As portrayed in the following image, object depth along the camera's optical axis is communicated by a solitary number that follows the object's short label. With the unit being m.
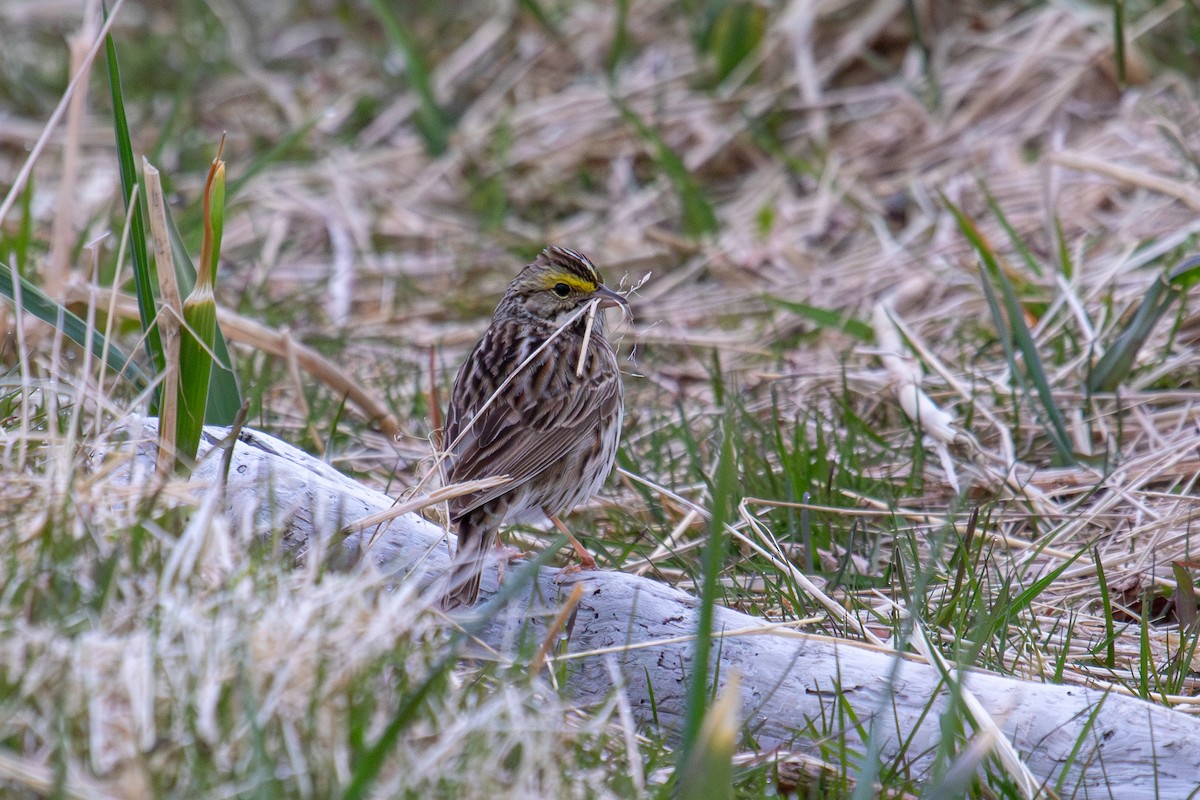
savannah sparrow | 8.17
